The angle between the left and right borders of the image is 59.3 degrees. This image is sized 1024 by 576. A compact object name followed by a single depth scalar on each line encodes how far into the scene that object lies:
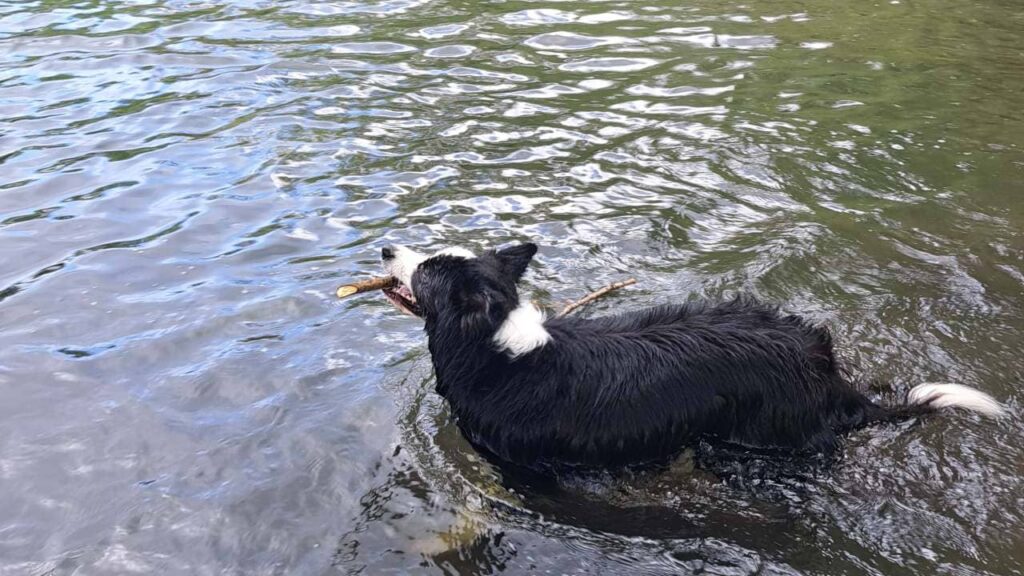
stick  5.59
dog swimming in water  4.23
